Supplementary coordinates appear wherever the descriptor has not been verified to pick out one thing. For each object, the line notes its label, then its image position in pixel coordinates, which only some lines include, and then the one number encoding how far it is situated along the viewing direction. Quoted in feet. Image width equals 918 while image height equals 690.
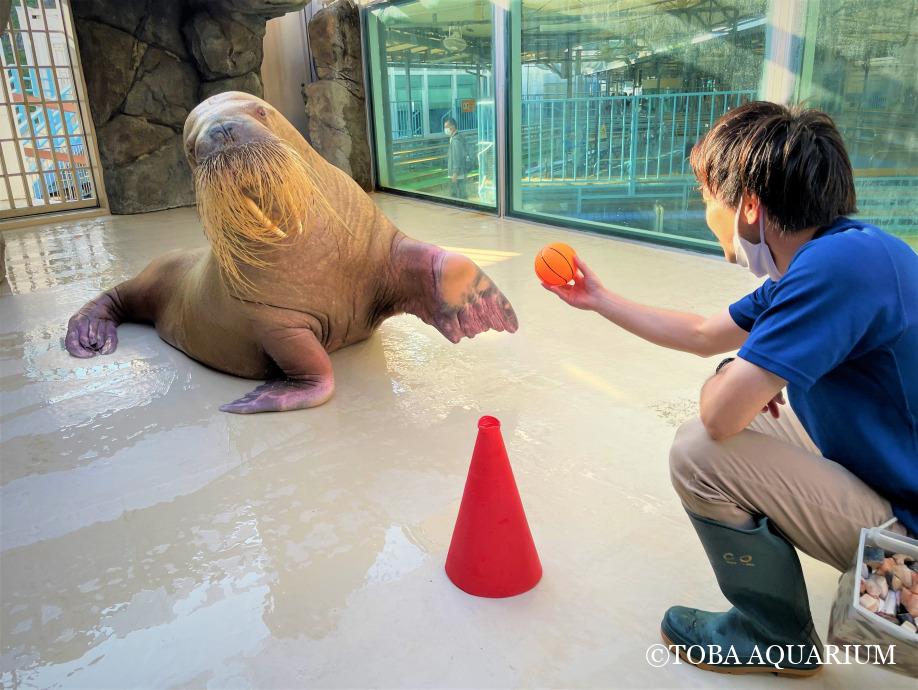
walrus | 8.18
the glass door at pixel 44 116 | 26.35
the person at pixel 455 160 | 24.88
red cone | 5.40
